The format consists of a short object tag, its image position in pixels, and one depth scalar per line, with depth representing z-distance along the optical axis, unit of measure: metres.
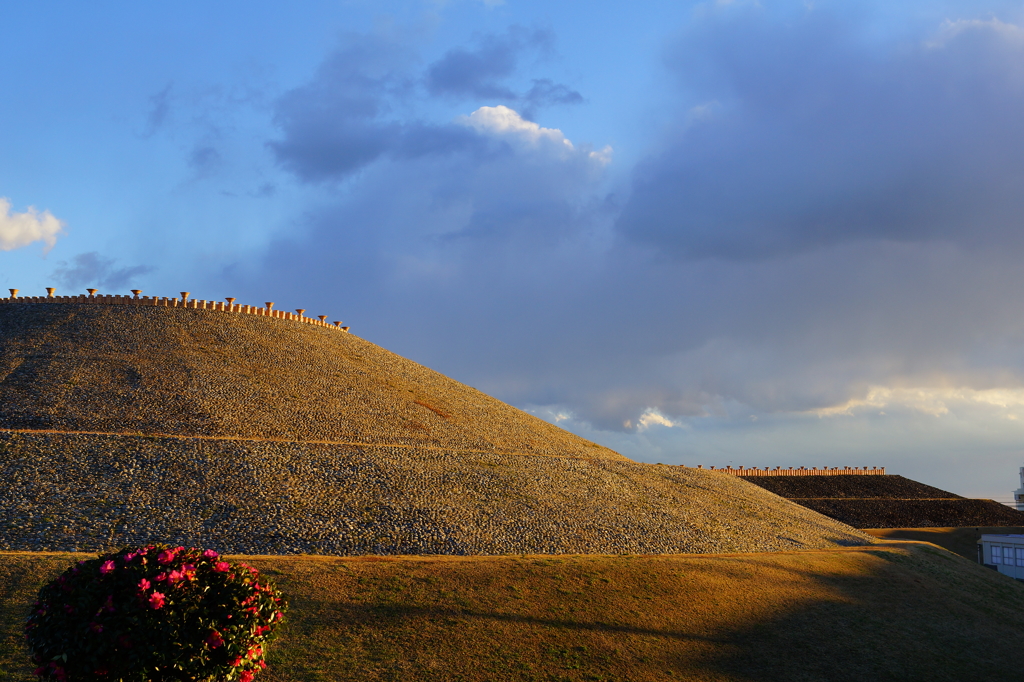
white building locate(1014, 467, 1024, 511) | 78.18
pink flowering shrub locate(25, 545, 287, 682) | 12.87
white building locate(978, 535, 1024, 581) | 40.59
